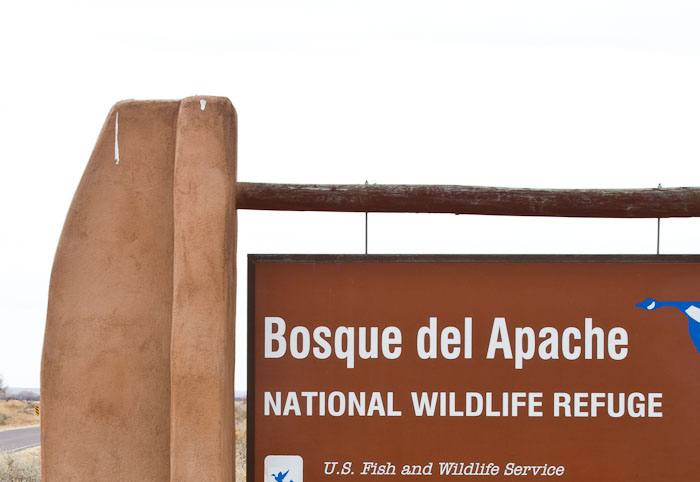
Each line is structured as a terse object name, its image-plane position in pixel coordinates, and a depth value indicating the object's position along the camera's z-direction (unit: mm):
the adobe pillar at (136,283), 13141
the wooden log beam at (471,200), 14203
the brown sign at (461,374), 14602
